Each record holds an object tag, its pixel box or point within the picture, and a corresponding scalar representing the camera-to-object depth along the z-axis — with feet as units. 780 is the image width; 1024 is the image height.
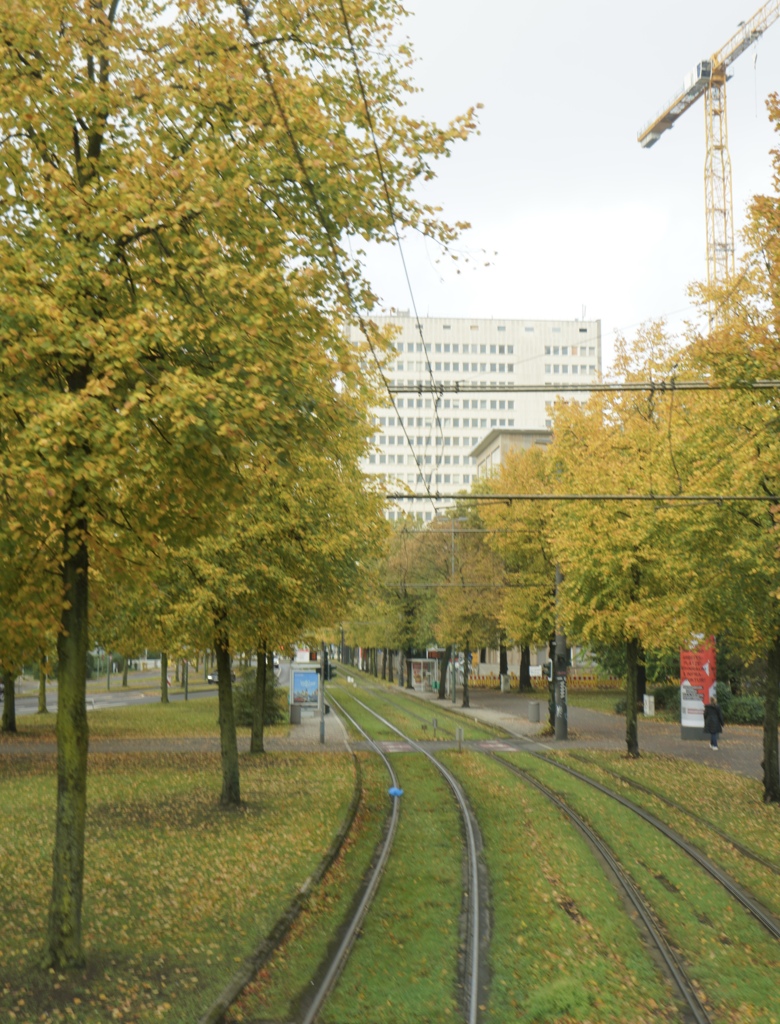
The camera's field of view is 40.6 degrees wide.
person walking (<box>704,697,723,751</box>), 105.91
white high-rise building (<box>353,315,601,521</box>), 479.41
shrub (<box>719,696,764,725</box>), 143.54
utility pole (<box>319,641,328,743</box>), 113.50
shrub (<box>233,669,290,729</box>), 130.82
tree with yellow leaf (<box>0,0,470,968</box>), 28.22
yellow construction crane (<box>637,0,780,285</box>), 300.61
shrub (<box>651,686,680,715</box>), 163.73
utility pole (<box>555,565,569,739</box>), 121.60
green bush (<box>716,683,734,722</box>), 144.05
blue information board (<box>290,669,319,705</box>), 159.22
